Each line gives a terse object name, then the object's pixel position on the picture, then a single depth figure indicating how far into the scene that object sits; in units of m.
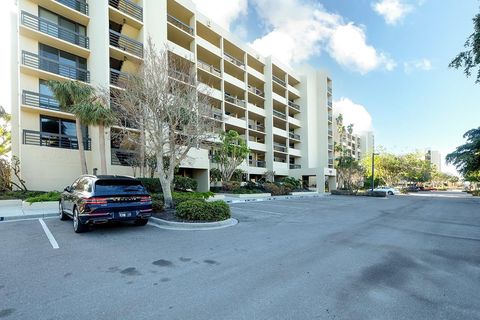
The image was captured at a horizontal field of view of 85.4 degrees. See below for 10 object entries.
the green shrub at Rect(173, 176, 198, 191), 20.72
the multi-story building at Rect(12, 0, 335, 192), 17.97
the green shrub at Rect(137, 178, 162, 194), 18.25
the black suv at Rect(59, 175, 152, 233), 7.89
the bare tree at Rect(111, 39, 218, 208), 12.24
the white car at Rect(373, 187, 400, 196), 41.51
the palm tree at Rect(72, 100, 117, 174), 16.11
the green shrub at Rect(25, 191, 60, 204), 13.27
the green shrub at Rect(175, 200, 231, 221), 9.83
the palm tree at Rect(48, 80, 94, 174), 16.38
